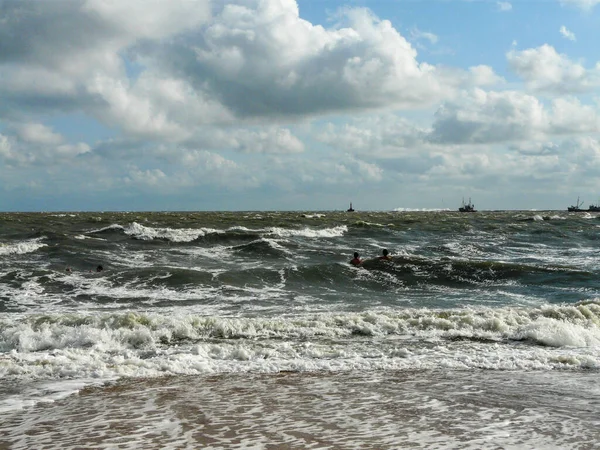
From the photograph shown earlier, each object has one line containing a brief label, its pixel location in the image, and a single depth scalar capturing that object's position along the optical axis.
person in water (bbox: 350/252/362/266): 26.33
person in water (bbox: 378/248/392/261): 26.98
